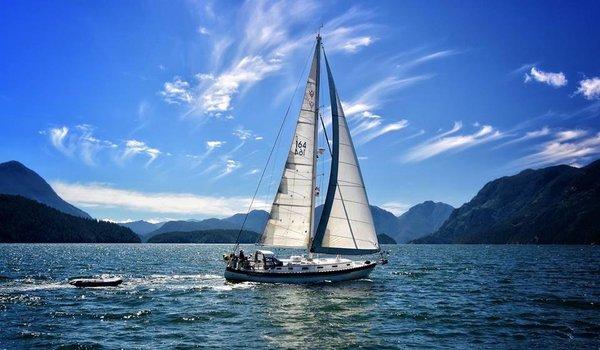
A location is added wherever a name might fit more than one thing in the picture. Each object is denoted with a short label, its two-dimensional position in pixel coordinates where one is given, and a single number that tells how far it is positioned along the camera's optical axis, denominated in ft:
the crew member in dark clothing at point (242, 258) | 156.76
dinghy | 149.35
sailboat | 150.00
